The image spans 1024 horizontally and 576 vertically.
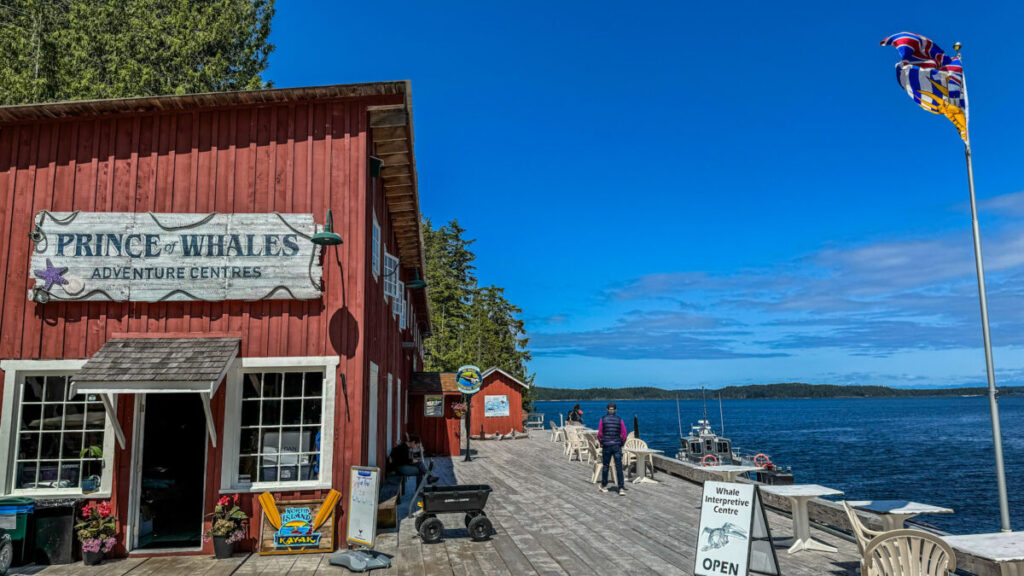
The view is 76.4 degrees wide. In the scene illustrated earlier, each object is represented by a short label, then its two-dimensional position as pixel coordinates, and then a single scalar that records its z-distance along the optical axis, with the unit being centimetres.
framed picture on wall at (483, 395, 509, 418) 2662
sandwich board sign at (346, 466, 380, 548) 774
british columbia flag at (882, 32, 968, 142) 823
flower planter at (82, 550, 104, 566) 771
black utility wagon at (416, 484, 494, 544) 848
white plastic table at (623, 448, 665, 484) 1394
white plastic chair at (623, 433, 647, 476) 1448
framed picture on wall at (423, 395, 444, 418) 2116
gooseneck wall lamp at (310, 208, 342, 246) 793
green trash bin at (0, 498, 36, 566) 753
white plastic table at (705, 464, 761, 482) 1036
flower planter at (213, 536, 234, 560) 800
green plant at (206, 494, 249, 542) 802
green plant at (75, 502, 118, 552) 771
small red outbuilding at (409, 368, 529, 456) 2131
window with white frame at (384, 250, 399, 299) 1279
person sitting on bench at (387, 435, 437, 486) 1198
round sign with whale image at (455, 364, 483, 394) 1944
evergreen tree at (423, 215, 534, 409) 5128
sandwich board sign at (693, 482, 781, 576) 618
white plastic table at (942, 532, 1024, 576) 499
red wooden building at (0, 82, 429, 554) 831
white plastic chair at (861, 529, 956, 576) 513
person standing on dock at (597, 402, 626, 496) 1232
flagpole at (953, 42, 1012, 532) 708
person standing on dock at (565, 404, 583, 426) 2615
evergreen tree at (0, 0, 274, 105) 2173
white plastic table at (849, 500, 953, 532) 641
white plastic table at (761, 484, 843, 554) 766
